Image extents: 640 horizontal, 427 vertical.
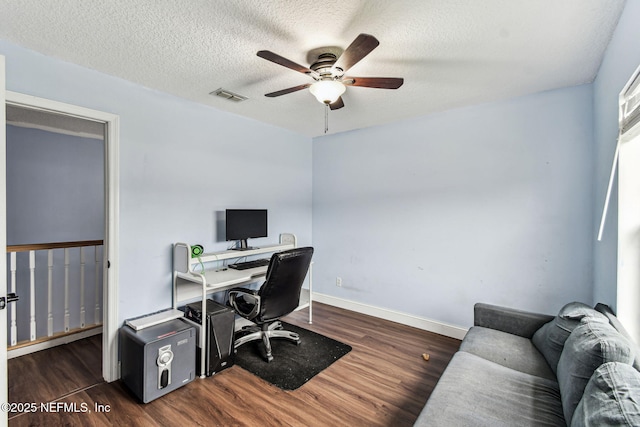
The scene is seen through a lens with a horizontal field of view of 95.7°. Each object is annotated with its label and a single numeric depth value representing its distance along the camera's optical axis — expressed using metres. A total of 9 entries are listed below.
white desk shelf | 2.48
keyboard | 3.01
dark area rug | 2.35
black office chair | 2.46
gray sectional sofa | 1.02
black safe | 2.04
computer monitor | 3.11
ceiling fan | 1.78
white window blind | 1.36
